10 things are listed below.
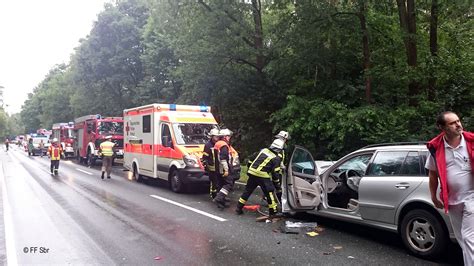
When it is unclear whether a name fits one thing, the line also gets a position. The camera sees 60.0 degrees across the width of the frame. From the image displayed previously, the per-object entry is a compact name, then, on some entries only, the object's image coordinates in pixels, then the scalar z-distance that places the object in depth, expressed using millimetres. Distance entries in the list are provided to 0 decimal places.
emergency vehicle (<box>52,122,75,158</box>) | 27250
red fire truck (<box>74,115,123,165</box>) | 21734
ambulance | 11172
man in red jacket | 3613
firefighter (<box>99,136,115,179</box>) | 15320
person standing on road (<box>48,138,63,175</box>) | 17094
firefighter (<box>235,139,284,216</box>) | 8023
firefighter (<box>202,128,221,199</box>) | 9828
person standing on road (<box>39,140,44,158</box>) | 35531
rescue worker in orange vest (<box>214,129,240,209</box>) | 8984
